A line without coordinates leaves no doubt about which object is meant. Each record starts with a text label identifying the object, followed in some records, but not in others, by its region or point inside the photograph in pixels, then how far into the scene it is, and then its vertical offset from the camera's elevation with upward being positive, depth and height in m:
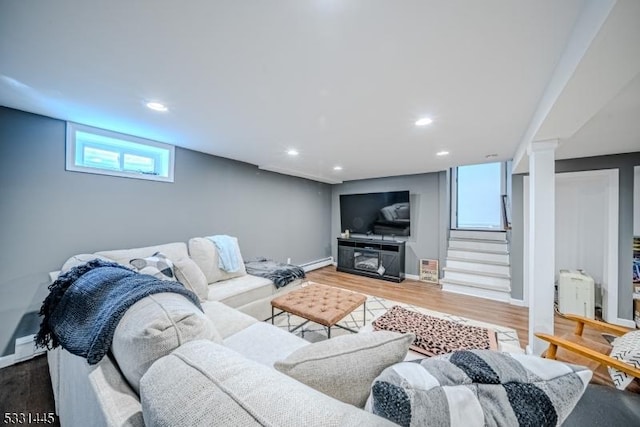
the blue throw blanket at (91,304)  0.85 -0.41
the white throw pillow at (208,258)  2.75 -0.56
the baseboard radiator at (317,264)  5.36 -1.22
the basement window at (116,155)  2.36 +0.67
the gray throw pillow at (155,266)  1.96 -0.48
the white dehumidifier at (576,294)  3.00 -1.03
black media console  4.71 -0.94
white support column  1.99 -0.18
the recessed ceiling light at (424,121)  2.15 +0.90
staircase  3.81 -0.88
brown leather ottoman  2.08 -0.91
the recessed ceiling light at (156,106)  1.90 +0.90
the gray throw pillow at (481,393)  0.49 -0.40
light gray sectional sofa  0.49 -0.44
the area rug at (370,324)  2.49 -1.34
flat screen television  4.93 +0.04
